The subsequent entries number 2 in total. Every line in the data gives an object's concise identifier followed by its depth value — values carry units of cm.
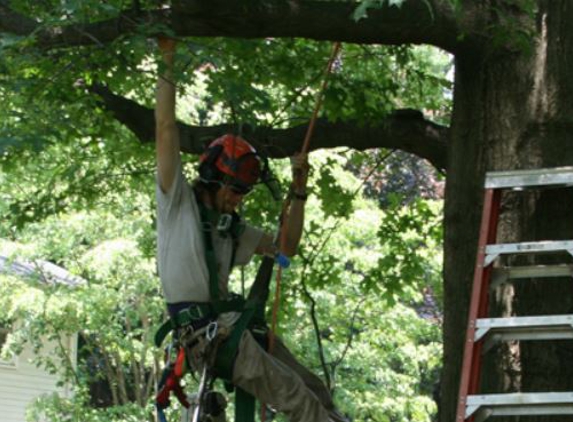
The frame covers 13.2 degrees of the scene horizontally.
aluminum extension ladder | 1181
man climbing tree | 1294
